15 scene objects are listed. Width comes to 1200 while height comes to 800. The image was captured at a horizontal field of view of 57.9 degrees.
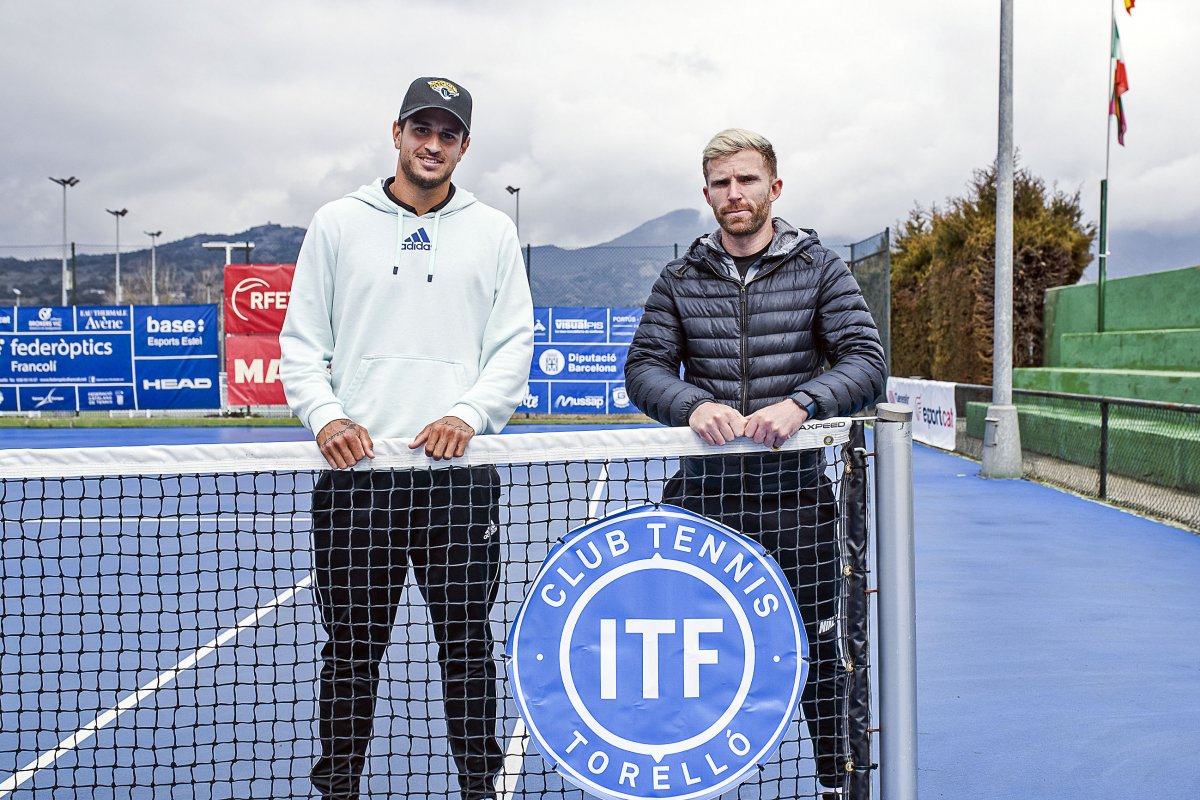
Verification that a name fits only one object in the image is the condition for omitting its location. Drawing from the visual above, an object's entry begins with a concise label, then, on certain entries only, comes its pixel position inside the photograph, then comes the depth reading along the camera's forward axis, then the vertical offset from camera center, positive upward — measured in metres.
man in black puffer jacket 2.72 +0.02
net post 2.38 -0.53
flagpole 16.78 +2.06
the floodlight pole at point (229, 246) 19.12 +2.32
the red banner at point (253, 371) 18.23 +0.05
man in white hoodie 2.66 -0.06
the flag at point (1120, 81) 17.27 +4.58
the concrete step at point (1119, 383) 12.16 -0.20
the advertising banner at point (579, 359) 19.59 +0.22
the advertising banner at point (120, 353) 19.33 +0.40
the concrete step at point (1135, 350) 13.71 +0.24
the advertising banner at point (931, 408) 15.23 -0.59
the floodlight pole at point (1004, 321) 11.41 +0.50
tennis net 2.49 -0.42
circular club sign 2.41 -0.64
